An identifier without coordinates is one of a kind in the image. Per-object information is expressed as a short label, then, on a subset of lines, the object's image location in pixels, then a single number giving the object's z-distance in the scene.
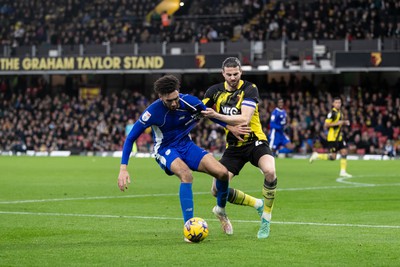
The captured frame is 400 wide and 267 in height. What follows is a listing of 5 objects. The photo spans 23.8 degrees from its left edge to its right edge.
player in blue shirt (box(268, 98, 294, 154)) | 35.03
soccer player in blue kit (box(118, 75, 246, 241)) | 11.38
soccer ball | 10.97
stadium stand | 45.62
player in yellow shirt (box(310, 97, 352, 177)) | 27.67
